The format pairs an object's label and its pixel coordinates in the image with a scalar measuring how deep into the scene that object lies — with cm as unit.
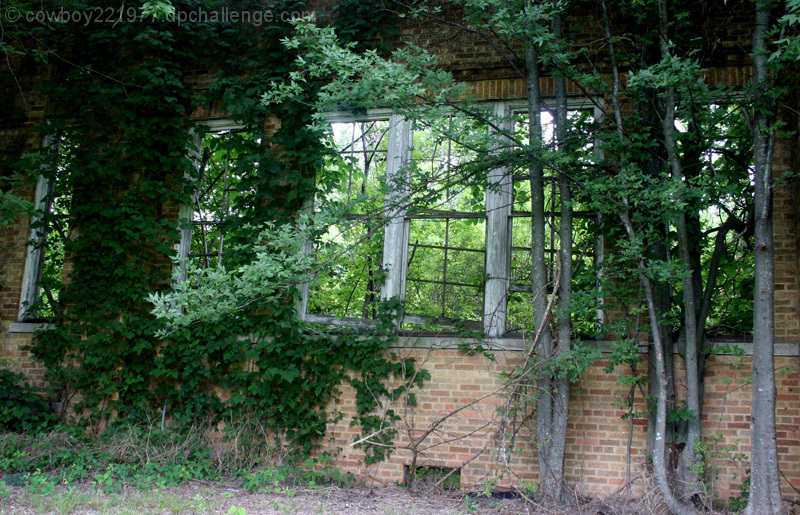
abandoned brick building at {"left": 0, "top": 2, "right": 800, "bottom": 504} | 514
